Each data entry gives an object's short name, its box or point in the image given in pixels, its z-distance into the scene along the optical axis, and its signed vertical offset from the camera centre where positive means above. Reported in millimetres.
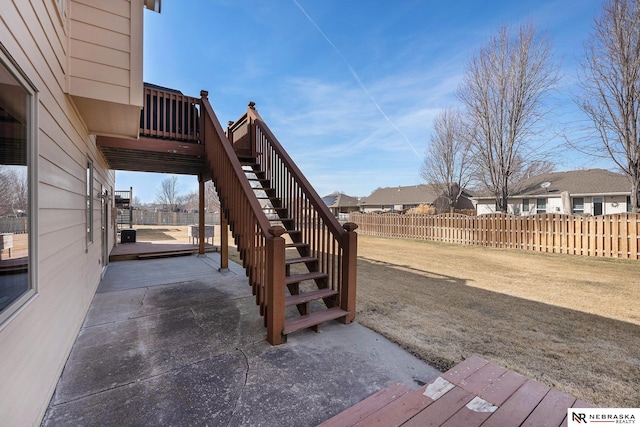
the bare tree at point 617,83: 7707 +3956
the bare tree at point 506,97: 10820 +4987
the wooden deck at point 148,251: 7457 -1150
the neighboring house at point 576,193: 15750 +1186
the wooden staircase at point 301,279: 3111 -851
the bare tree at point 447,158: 16281 +3537
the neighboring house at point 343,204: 39188 +1269
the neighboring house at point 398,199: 30328 +1624
